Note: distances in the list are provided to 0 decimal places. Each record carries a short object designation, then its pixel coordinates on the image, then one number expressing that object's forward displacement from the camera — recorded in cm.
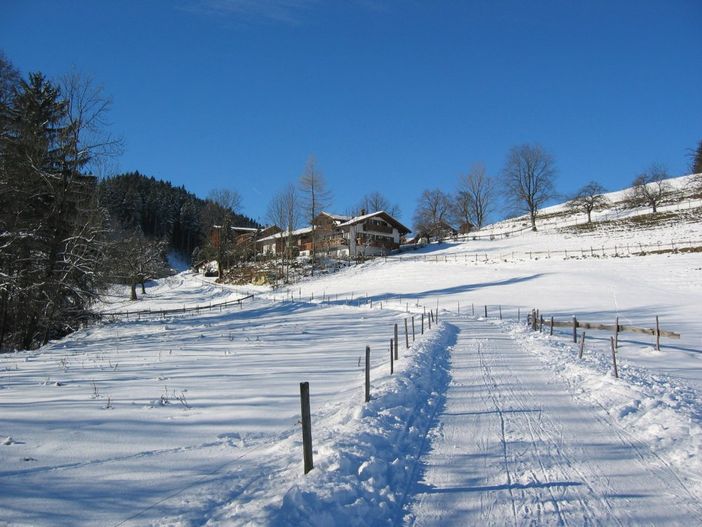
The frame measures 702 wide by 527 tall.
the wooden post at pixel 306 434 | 482
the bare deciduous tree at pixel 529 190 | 7512
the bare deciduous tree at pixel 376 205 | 10019
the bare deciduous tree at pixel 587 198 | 7188
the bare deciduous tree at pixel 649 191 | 7106
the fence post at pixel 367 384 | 762
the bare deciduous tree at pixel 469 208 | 9200
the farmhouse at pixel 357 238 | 6694
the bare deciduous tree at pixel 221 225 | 6490
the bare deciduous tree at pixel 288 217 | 6418
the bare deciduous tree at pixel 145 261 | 4921
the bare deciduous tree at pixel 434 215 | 8688
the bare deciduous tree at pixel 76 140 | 1861
